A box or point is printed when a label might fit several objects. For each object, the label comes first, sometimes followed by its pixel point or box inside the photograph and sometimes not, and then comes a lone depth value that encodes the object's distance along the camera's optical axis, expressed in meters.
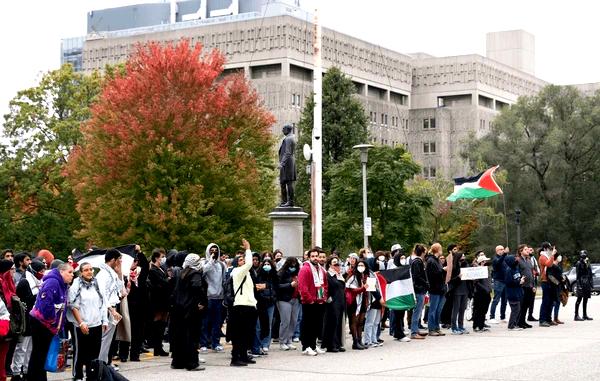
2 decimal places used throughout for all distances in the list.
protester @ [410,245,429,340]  22.83
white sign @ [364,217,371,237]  34.84
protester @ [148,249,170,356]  19.47
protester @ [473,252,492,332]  25.05
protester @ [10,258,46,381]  15.82
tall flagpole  32.00
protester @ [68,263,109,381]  14.59
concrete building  97.19
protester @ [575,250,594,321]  28.11
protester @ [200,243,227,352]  19.37
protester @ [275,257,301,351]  20.47
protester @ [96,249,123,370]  15.24
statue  27.89
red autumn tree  39.03
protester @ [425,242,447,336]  23.38
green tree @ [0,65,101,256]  51.16
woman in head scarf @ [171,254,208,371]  17.38
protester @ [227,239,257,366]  17.92
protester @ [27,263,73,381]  14.73
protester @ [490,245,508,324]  26.31
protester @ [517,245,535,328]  25.92
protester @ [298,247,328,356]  19.52
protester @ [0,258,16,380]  14.48
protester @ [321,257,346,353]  20.00
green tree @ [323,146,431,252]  49.06
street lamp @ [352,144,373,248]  34.88
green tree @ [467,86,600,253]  70.50
